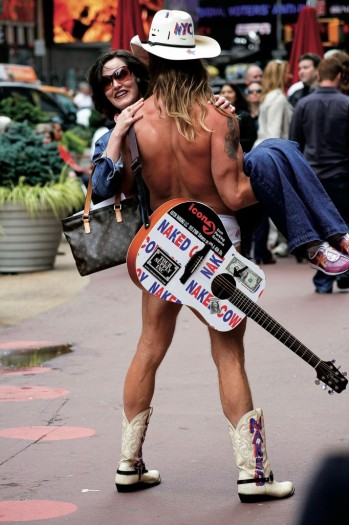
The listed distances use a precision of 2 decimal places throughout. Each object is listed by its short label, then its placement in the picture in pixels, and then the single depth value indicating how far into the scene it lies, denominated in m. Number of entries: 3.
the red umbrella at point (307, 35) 17.72
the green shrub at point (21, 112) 17.39
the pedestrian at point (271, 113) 12.77
